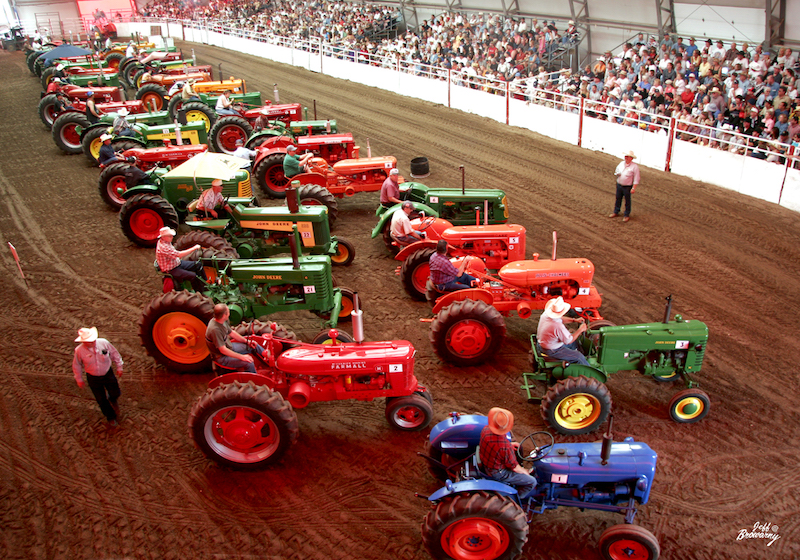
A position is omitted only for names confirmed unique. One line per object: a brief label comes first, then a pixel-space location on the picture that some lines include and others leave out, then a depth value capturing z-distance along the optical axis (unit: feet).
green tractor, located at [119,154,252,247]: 33.58
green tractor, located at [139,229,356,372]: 22.62
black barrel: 40.86
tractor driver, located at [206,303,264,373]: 19.34
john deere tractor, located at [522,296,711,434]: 19.62
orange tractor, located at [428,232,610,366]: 22.79
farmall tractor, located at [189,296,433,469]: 18.10
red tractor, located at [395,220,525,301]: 27.94
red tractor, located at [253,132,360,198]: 39.63
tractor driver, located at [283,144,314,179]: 37.32
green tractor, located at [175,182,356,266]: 28.91
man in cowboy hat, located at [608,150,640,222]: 34.83
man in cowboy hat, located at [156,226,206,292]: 24.48
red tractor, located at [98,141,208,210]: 38.83
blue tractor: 14.67
